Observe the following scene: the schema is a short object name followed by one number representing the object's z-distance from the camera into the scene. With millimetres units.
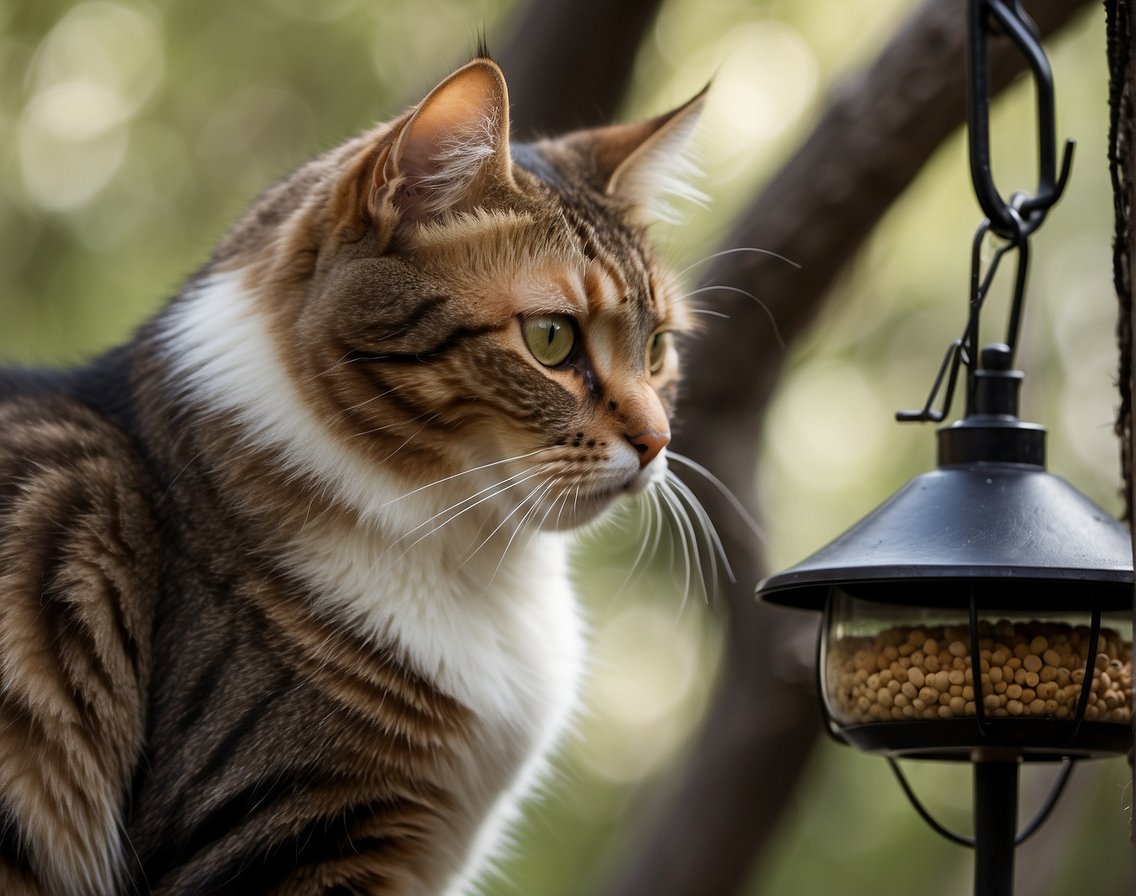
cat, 2152
